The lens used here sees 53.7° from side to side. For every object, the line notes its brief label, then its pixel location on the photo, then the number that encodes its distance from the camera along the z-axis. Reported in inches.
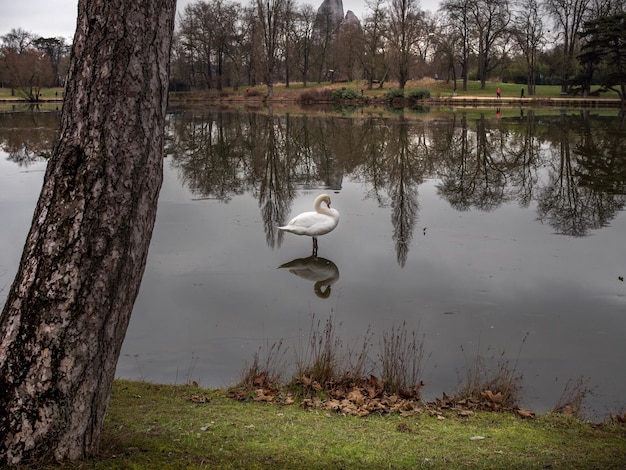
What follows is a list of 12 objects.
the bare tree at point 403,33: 2513.5
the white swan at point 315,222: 404.8
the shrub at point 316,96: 2662.4
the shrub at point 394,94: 2450.8
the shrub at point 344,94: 2518.5
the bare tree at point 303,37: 3169.3
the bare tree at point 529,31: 2600.9
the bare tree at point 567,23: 2513.5
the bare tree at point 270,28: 2650.1
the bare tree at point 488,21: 2615.7
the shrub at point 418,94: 2432.3
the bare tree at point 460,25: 2618.1
